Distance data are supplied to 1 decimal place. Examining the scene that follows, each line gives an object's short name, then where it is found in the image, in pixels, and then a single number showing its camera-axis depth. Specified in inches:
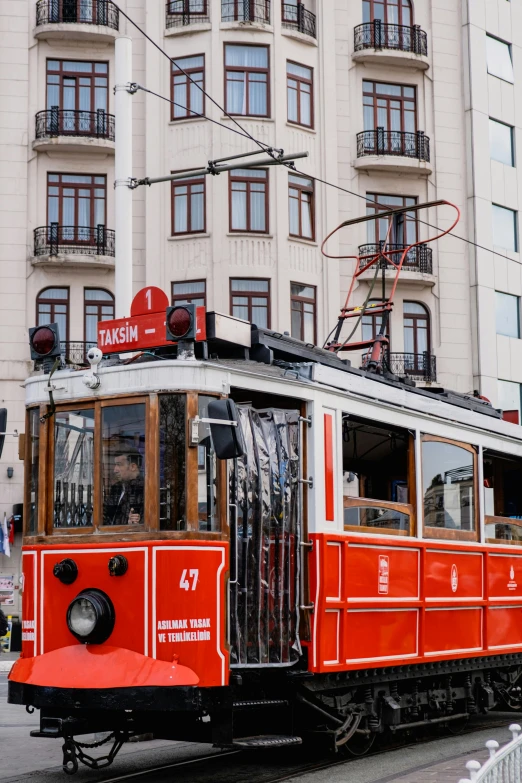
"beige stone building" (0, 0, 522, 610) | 1232.2
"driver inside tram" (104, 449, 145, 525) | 358.6
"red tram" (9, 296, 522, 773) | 347.9
